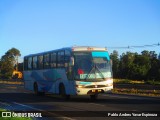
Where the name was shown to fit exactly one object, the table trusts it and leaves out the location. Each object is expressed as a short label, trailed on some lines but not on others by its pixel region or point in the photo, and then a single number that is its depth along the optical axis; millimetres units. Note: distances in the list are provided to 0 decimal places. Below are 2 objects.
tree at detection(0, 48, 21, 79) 124500
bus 23141
